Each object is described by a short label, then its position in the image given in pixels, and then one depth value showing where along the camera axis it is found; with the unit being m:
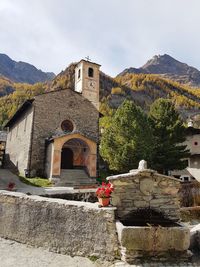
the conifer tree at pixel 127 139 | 19.27
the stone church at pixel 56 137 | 20.77
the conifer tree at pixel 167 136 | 21.89
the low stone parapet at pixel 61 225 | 5.04
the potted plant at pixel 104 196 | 5.46
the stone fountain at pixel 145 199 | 5.57
